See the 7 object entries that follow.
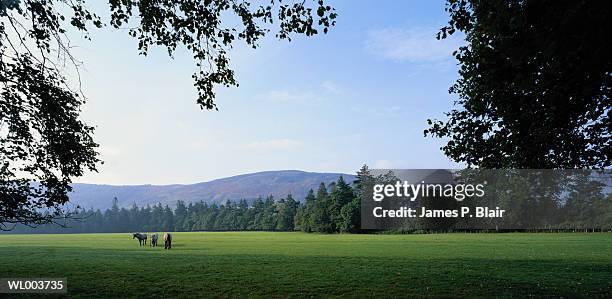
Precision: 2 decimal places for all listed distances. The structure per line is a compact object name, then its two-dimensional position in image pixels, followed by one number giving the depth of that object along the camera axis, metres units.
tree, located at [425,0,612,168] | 9.70
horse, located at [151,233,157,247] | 49.56
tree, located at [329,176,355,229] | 108.94
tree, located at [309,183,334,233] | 110.88
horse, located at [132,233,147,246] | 52.78
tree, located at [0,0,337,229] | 11.28
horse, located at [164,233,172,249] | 44.00
